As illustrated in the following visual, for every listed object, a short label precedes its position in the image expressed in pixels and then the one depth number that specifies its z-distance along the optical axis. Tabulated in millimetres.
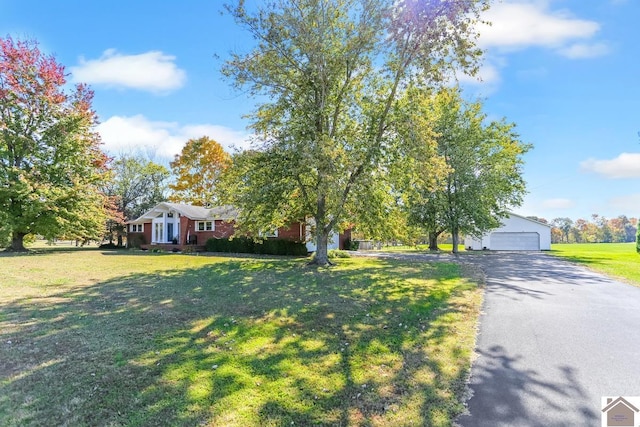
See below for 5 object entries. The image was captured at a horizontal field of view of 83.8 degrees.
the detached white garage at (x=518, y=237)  36656
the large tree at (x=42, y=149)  20922
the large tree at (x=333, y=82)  13602
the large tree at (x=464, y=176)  23266
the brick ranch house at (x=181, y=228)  29203
